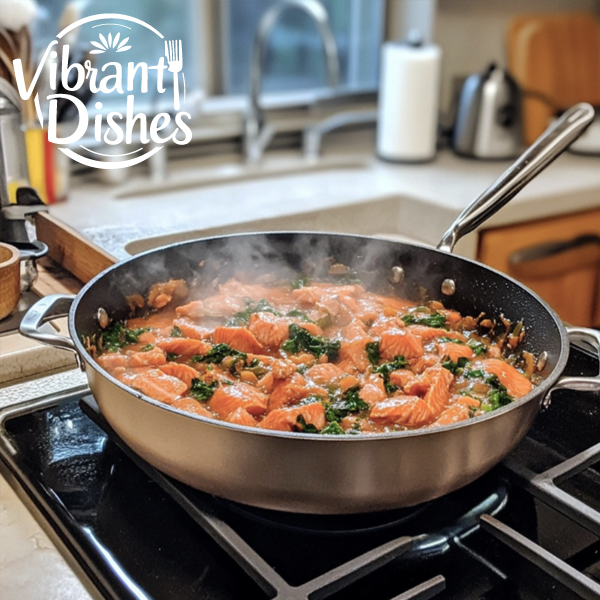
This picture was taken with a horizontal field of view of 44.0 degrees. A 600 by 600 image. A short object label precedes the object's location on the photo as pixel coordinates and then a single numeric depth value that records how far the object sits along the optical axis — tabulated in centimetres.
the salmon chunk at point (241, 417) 86
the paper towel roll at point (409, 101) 241
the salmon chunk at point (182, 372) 97
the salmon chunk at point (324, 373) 99
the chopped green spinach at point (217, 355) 104
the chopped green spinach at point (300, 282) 129
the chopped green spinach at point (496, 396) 94
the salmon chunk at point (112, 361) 102
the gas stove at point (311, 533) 69
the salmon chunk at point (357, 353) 104
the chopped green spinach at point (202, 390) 94
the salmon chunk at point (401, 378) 99
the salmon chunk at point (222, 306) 119
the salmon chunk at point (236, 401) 89
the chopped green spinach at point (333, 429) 84
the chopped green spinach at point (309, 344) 108
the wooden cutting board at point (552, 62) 269
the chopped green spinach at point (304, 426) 83
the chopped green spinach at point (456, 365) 103
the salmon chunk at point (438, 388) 91
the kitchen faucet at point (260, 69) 235
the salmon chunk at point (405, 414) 88
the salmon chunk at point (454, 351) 105
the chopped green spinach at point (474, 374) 101
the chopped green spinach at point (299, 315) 116
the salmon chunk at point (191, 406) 87
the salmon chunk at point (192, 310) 118
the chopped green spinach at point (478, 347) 109
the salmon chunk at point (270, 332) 110
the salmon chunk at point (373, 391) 93
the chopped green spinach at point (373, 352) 105
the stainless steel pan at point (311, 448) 67
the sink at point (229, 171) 227
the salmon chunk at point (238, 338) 106
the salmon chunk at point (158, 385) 91
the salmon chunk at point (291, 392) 93
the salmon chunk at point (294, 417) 82
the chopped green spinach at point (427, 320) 116
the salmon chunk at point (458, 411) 87
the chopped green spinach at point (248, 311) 116
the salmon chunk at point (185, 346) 105
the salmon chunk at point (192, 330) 110
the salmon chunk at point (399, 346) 105
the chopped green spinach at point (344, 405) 90
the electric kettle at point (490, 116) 244
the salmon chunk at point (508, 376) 97
